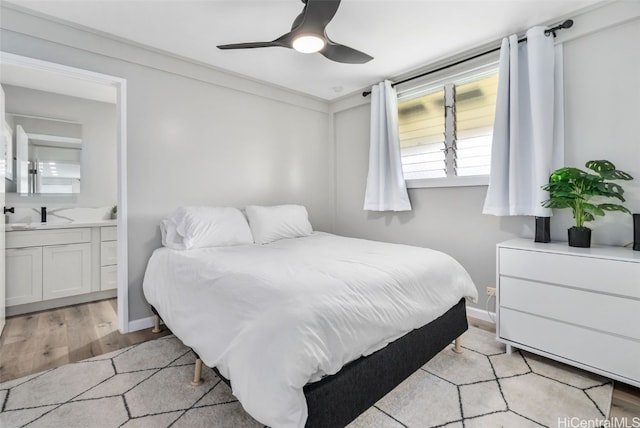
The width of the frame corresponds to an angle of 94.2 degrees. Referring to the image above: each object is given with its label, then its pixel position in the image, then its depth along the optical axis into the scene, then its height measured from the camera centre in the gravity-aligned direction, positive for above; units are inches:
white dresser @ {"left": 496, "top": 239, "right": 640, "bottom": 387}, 64.4 -21.9
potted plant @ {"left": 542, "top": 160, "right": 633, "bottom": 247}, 74.2 +5.9
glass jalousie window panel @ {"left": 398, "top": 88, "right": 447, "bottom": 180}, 119.1 +33.3
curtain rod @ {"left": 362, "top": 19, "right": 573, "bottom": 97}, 84.3 +55.0
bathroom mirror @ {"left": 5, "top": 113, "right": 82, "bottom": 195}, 125.9 +26.3
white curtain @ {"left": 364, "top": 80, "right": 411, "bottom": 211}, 125.6 +24.9
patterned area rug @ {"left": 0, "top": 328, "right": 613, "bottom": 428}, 58.3 -40.1
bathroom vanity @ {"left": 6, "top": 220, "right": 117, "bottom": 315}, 111.8 -20.5
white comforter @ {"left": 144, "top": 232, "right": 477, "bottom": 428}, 43.3 -17.9
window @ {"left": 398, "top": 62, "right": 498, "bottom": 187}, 106.5 +33.7
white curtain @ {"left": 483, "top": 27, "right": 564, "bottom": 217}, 86.6 +26.7
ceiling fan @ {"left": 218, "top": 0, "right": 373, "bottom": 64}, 62.7 +43.7
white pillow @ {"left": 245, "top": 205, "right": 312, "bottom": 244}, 110.1 -3.5
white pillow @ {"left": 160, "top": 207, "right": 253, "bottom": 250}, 95.1 -5.1
